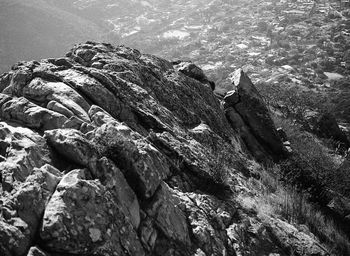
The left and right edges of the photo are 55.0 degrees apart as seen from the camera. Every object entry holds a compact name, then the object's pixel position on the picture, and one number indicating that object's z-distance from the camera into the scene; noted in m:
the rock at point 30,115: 6.06
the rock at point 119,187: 5.23
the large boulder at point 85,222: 4.24
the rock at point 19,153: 4.61
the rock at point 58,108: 6.47
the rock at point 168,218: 5.48
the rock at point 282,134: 14.04
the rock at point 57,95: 6.73
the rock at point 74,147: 5.30
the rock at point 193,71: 13.72
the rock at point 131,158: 5.71
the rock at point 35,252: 3.95
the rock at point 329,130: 20.67
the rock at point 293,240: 6.63
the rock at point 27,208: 3.92
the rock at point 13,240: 3.85
